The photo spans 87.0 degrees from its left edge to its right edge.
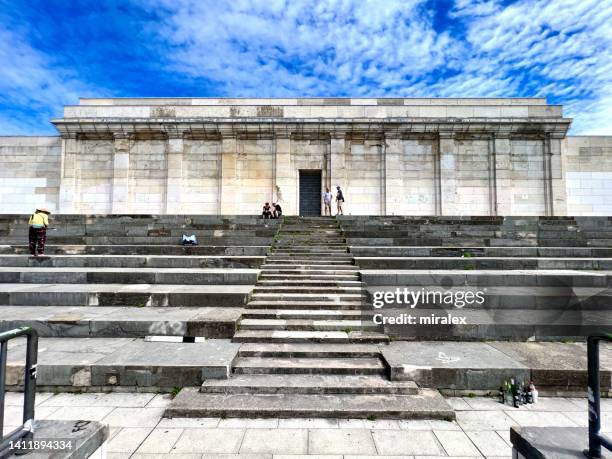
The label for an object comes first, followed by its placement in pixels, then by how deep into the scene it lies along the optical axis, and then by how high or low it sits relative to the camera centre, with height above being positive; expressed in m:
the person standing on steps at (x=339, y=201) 18.24 +2.79
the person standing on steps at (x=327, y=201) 19.07 +2.76
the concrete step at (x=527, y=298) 7.30 -1.14
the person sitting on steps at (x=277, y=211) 17.82 +2.00
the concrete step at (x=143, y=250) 11.51 -0.11
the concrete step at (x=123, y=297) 7.72 -1.23
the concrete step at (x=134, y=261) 10.24 -0.48
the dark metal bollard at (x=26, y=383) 2.50 -1.16
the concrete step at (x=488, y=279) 7.90 -0.78
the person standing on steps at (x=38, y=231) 10.30 +0.48
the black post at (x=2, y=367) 2.51 -0.97
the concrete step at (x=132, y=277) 9.05 -0.86
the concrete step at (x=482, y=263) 9.87 -0.46
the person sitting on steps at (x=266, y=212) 17.09 +1.87
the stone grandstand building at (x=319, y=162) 20.44 +5.49
